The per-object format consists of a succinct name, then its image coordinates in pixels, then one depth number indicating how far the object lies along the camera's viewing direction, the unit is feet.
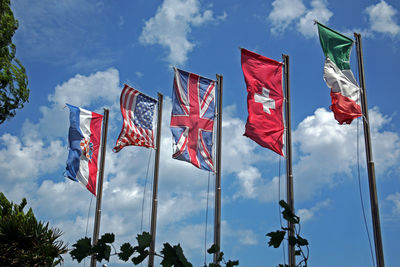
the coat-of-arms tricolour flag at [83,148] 71.56
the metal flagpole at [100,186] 77.82
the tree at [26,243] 47.93
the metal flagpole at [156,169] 65.46
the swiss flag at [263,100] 49.11
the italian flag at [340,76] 46.09
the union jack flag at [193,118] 55.62
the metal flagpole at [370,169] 39.96
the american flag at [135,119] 61.87
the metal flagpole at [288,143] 48.60
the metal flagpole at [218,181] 55.26
